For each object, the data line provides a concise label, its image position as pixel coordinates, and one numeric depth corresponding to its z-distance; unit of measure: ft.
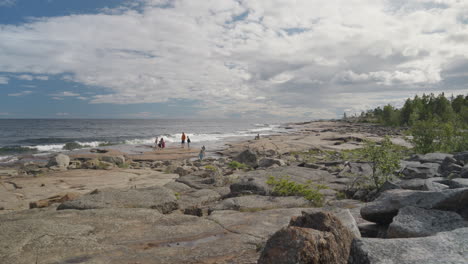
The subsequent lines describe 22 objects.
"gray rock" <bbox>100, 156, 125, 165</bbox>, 77.01
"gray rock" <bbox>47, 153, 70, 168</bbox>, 72.36
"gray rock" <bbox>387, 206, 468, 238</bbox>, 12.09
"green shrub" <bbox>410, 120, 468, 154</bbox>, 51.78
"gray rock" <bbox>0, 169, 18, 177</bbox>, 60.18
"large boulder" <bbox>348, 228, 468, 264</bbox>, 8.49
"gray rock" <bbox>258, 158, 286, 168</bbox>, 53.81
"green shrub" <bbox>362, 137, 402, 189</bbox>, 27.50
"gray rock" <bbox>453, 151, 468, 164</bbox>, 35.68
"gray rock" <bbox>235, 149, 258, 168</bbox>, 65.26
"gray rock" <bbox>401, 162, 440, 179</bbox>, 30.74
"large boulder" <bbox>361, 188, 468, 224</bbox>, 14.08
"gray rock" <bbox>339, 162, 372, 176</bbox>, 38.60
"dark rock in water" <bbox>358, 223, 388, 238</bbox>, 15.44
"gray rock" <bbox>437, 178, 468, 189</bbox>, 19.05
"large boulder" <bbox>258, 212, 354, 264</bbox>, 9.24
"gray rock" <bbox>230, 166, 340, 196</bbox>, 27.30
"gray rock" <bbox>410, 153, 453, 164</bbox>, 38.40
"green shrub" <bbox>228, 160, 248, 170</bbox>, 59.96
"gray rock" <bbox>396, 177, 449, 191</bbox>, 20.44
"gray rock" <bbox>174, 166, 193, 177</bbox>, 52.60
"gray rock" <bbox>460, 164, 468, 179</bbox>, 25.17
